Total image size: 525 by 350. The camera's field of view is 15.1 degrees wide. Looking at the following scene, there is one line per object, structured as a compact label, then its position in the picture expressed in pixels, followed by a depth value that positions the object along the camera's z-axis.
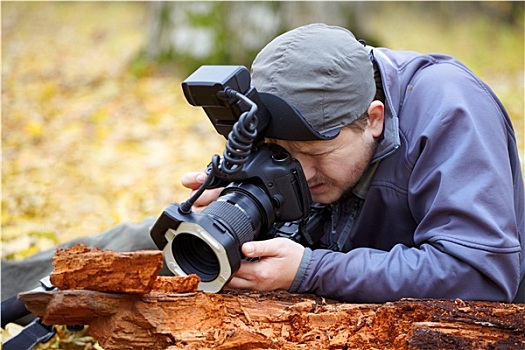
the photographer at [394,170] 2.85
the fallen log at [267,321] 2.73
